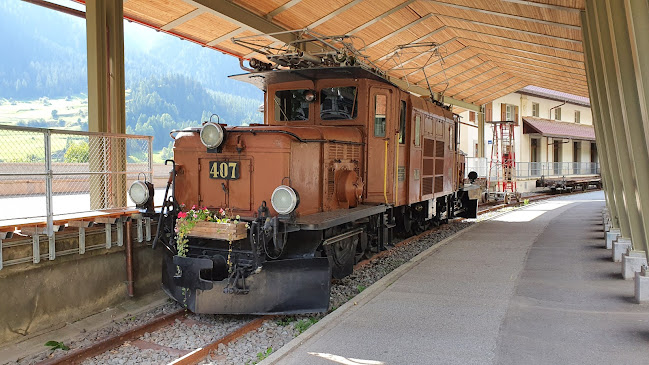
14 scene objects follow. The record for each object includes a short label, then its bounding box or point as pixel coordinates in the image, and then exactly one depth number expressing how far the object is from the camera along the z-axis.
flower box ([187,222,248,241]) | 5.24
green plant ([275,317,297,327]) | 5.54
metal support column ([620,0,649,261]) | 5.44
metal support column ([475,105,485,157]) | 25.67
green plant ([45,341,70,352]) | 4.91
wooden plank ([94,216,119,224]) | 5.96
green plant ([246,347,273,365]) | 4.42
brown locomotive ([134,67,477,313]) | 5.37
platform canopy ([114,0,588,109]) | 9.67
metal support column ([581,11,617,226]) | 9.48
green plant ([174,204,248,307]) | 5.49
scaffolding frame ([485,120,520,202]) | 20.99
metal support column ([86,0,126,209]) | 7.58
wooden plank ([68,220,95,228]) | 5.68
